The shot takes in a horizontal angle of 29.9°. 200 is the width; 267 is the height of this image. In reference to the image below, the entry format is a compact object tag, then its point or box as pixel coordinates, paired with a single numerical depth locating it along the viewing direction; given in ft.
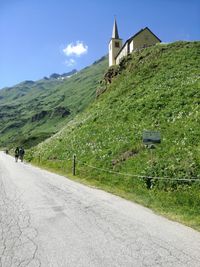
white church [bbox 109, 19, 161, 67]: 288.51
